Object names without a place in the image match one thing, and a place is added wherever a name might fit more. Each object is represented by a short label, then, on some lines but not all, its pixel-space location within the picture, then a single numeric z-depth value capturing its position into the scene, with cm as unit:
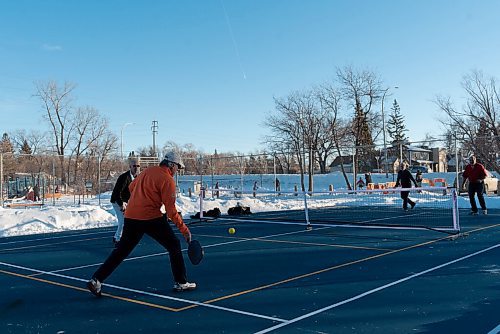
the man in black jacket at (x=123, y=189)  1075
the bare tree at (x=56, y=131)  5734
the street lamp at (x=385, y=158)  2976
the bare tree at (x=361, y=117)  3778
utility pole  6876
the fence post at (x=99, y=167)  2802
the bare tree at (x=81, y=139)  5825
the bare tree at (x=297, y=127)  3619
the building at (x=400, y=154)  2876
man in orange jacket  632
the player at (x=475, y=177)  1664
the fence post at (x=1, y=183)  2265
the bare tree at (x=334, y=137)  3559
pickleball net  1514
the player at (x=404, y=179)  1911
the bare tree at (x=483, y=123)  3160
